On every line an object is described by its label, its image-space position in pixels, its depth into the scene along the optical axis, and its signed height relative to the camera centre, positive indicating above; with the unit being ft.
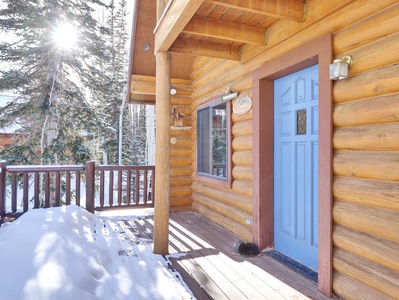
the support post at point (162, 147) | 10.32 +0.15
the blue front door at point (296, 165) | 8.55 -0.49
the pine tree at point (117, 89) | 45.39 +10.48
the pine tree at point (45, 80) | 23.17 +6.52
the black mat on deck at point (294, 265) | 8.20 -3.91
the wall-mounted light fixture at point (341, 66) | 6.57 +2.16
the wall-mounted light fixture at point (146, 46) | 14.97 +6.03
